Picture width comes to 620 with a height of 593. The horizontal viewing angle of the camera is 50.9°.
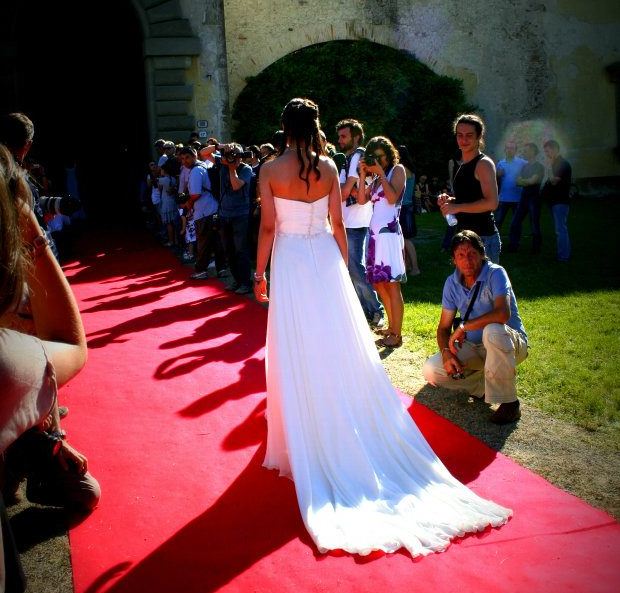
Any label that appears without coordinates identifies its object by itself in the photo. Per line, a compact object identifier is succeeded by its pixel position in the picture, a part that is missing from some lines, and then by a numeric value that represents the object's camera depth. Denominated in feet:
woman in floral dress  18.71
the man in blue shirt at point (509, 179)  36.29
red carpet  8.64
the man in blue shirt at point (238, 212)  27.22
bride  10.43
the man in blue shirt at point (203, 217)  30.22
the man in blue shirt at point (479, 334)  13.52
